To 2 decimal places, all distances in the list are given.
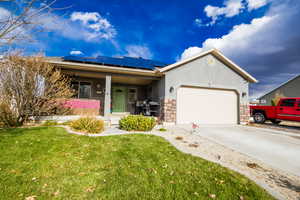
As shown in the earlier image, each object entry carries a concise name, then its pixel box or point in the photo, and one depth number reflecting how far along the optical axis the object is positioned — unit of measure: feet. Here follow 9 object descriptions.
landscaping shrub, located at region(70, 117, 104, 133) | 17.51
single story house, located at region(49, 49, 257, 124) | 25.05
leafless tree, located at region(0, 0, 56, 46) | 7.07
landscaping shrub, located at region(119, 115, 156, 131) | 19.40
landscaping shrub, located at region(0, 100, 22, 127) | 17.42
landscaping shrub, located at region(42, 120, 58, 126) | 20.57
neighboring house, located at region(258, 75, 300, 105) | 56.80
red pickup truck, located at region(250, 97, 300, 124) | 25.95
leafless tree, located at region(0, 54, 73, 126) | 17.63
